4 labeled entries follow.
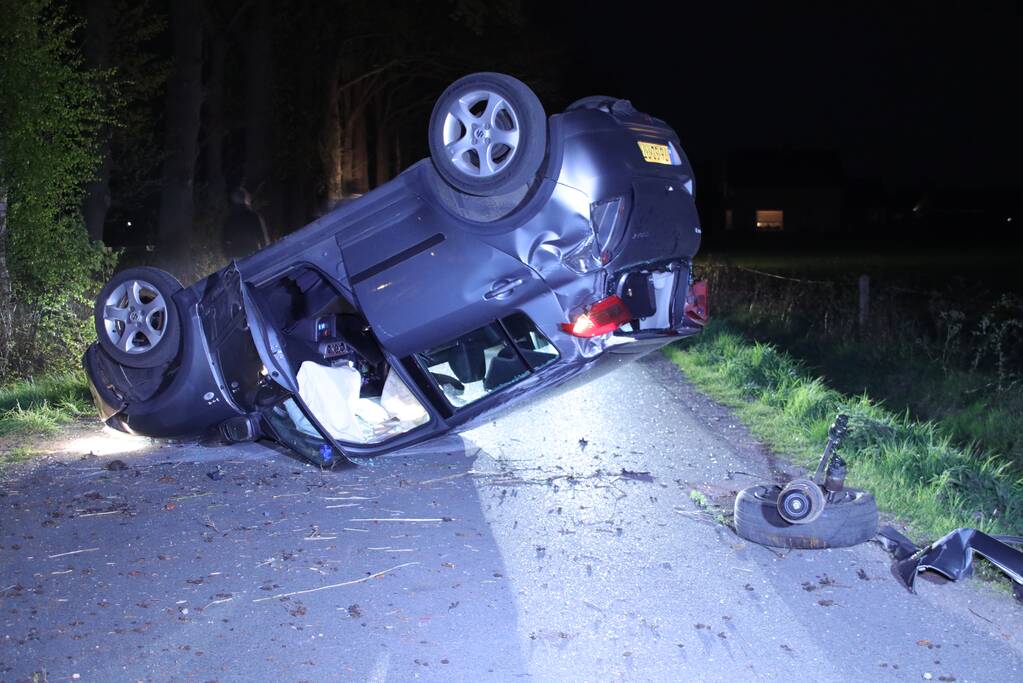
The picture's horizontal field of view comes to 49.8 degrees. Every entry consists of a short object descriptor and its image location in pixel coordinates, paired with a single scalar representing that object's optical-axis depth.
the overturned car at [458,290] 6.68
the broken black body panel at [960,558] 5.14
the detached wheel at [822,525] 5.87
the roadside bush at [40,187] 11.86
